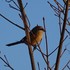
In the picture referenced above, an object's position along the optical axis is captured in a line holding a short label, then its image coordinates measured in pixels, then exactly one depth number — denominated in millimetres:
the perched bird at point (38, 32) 10198
